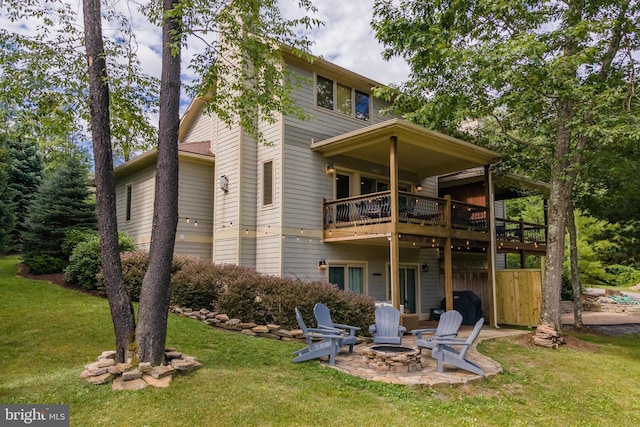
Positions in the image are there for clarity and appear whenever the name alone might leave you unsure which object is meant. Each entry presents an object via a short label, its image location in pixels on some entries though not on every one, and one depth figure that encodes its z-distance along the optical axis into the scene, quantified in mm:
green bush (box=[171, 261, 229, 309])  10633
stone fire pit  6902
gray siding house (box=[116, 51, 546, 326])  12148
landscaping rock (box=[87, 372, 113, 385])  5625
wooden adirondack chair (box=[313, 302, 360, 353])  8117
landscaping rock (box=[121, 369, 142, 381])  5629
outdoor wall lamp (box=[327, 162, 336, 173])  13227
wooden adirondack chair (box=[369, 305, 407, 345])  8359
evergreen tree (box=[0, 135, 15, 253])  16438
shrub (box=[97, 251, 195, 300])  11391
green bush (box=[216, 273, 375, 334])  9484
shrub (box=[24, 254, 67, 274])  14344
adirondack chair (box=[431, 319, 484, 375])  6930
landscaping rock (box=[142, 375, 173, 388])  5637
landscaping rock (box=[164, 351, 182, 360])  6512
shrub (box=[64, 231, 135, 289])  12398
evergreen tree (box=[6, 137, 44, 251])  20281
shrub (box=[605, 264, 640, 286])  25734
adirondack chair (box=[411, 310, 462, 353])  7609
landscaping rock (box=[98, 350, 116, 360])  6465
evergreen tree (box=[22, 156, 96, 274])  14836
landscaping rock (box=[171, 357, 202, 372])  6098
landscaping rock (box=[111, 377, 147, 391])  5508
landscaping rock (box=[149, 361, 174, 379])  5785
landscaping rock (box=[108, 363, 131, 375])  5735
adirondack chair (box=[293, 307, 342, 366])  7293
